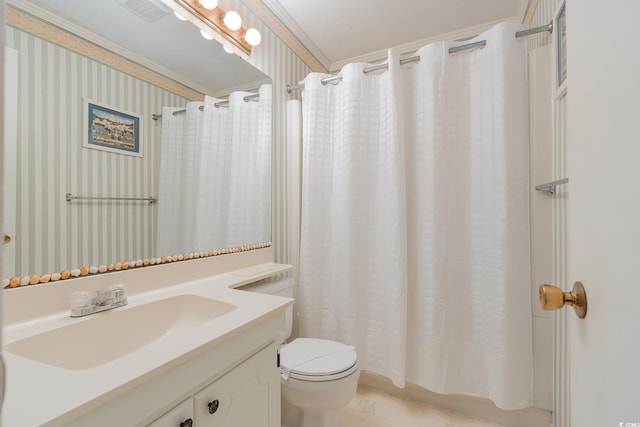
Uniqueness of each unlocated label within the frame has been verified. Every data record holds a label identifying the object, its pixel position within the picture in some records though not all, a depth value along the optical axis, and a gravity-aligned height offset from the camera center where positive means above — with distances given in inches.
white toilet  49.6 -28.4
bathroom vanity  20.8 -12.9
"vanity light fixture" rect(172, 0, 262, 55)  53.8 +38.7
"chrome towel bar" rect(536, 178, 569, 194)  52.2 +4.9
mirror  32.7 +11.2
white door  15.0 +0.3
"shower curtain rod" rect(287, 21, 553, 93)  54.4 +35.0
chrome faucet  34.6 -10.6
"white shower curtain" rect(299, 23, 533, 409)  56.4 -1.0
